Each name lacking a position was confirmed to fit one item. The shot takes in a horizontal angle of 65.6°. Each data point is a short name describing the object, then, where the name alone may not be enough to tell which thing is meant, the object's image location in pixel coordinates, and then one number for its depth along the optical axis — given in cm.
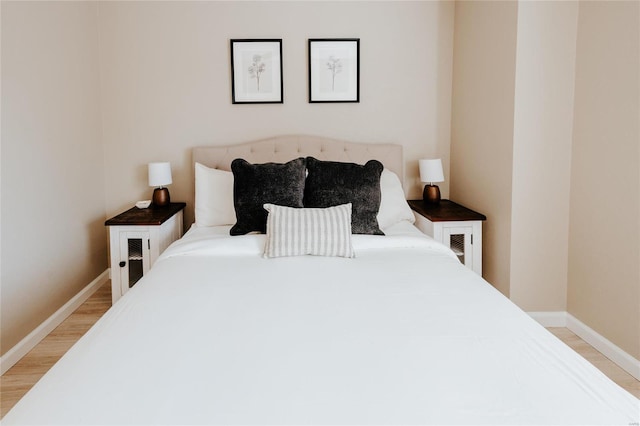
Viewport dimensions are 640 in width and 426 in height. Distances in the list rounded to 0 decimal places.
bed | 117
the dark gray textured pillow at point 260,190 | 294
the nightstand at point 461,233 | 320
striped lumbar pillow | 255
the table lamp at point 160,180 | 352
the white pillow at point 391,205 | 322
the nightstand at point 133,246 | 320
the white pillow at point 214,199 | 327
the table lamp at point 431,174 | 361
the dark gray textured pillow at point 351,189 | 295
